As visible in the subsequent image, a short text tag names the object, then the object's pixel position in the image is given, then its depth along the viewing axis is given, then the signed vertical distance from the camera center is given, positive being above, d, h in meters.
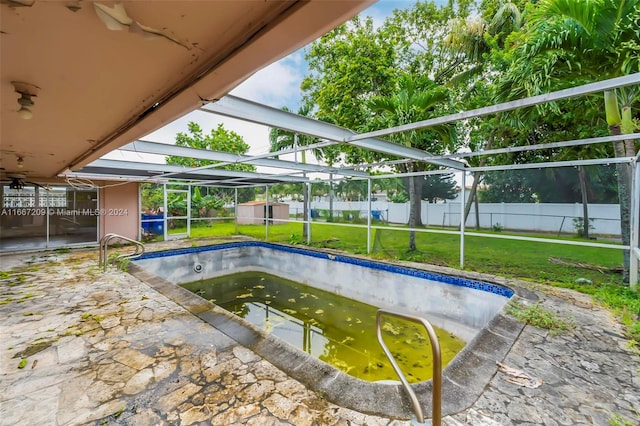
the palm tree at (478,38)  7.18 +5.15
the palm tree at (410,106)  5.55 +2.31
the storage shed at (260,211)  12.41 +0.03
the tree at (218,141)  17.41 +4.81
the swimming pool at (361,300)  2.05 -1.39
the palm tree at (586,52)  3.39 +2.21
